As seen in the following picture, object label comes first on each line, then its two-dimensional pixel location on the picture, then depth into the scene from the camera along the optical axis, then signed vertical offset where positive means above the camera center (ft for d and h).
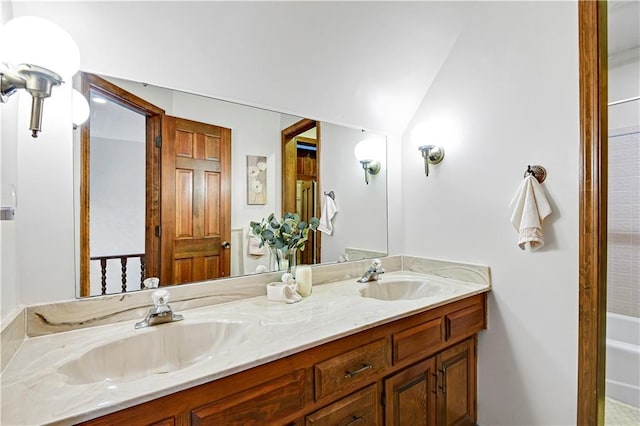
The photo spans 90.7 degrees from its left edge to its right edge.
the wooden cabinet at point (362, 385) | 2.74 -1.94
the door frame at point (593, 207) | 4.65 +0.05
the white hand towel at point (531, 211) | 5.03 +0.00
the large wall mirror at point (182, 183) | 4.04 +0.45
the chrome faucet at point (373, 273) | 6.16 -1.21
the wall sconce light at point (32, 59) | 2.71 +1.36
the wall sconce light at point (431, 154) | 6.51 +1.19
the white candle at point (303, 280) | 5.16 -1.12
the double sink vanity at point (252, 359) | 2.52 -1.49
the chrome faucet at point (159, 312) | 3.81 -1.23
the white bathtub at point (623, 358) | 5.05 -2.57
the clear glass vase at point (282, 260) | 5.51 -0.84
